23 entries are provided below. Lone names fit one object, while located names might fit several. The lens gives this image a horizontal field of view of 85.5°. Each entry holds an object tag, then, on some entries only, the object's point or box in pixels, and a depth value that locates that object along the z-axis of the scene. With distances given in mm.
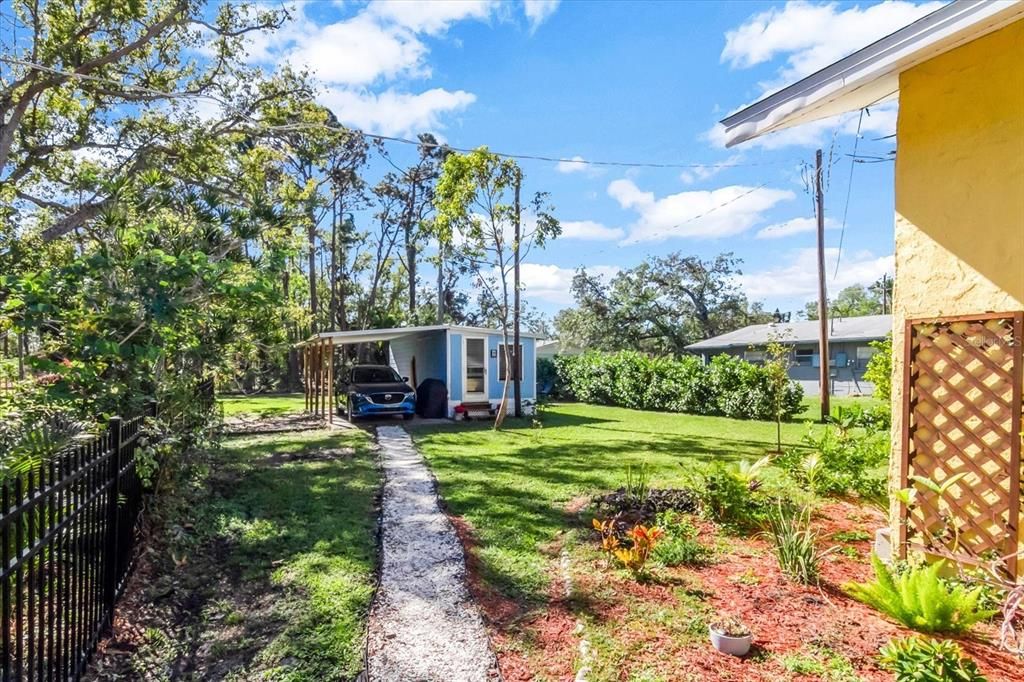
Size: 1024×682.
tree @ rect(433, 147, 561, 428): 13758
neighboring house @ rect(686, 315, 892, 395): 24156
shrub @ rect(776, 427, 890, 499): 6191
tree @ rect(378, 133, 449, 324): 32594
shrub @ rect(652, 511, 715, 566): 4430
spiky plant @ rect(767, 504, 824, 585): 3963
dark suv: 14055
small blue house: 15469
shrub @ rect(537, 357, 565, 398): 23797
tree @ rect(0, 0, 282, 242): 9719
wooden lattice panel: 3557
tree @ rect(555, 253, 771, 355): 34000
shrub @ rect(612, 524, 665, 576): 4160
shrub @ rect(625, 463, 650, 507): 5996
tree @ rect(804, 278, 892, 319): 53969
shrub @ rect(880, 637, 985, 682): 2404
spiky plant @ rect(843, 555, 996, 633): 3152
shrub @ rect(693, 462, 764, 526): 5309
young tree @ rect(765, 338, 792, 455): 9188
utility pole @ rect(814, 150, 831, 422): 14500
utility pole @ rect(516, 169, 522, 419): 14416
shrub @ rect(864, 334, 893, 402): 7461
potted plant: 3090
